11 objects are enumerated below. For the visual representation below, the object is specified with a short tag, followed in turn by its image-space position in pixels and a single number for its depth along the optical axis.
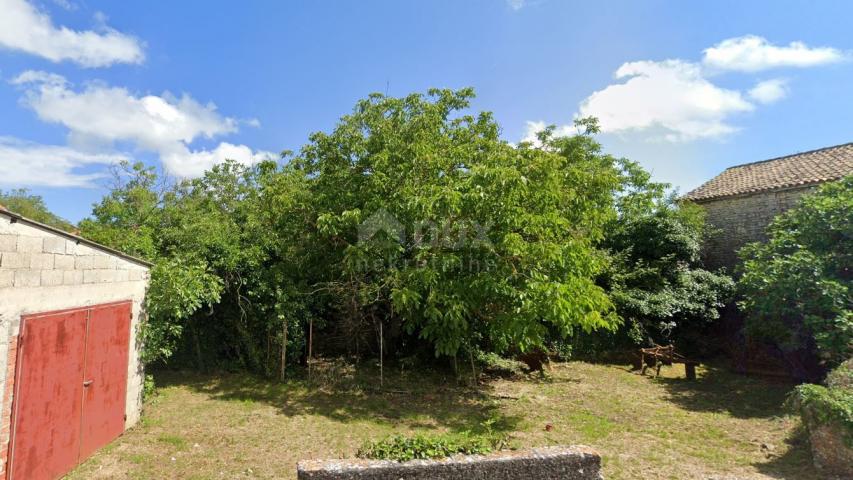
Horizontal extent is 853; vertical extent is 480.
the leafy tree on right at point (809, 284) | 8.15
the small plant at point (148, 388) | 7.72
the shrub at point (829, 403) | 5.54
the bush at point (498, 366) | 11.45
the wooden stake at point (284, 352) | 9.76
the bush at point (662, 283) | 12.95
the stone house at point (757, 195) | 14.06
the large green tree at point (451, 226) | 7.77
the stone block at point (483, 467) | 4.02
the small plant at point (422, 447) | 4.29
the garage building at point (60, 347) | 4.43
